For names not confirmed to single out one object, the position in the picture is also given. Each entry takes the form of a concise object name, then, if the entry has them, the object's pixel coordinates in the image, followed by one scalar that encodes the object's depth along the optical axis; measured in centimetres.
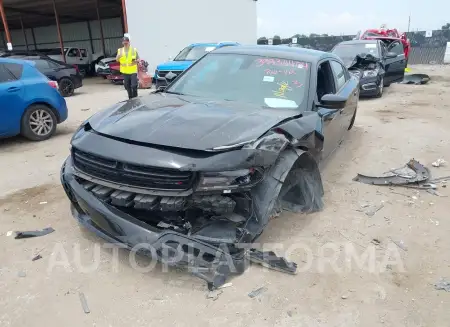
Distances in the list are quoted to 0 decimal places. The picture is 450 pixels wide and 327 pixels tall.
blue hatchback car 624
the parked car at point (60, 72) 1272
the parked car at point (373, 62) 1068
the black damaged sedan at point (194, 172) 261
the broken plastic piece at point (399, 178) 464
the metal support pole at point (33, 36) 3173
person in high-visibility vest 951
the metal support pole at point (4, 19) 1638
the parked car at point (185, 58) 1253
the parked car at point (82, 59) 2077
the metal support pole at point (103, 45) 2505
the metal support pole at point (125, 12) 1665
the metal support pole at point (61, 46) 1939
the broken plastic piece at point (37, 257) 308
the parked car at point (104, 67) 1798
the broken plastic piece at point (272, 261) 290
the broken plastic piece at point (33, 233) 343
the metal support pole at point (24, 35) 2868
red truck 1759
